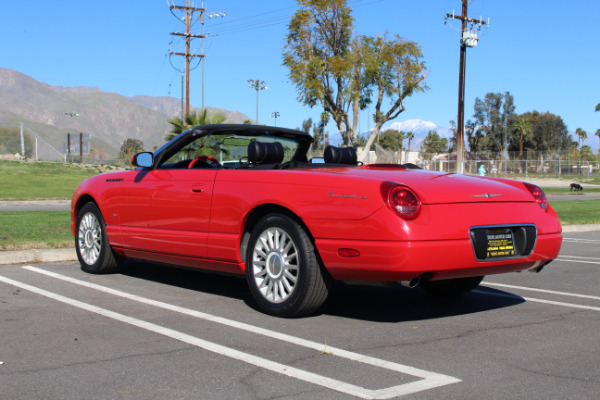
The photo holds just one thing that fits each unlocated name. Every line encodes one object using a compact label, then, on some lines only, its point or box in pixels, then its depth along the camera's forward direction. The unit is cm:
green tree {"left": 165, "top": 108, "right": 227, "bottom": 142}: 2700
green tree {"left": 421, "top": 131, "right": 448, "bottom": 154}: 11394
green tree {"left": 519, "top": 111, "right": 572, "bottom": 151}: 9969
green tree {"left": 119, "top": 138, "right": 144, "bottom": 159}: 10611
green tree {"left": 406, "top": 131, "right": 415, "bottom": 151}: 12890
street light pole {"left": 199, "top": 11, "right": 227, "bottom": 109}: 4178
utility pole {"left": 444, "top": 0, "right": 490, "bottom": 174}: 2755
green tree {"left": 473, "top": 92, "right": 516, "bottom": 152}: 10244
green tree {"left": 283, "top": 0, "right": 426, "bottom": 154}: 3141
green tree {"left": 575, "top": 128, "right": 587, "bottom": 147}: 12150
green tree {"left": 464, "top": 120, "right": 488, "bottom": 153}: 10431
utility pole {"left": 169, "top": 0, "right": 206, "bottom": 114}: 4116
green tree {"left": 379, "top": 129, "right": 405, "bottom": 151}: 13038
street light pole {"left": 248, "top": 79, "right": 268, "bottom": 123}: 7994
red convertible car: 466
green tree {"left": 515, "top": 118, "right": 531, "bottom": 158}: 9781
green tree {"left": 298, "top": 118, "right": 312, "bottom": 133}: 12362
